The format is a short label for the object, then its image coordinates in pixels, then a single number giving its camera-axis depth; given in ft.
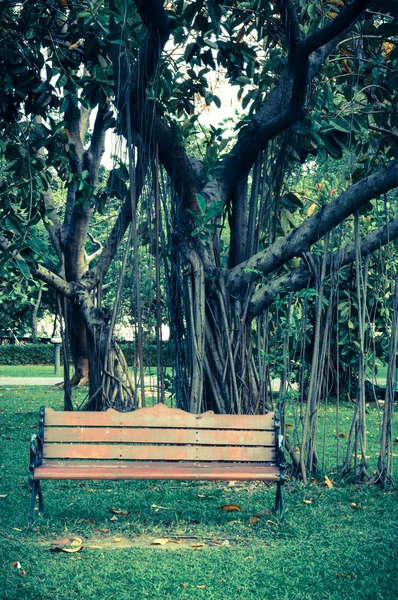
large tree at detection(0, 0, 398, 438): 21.33
